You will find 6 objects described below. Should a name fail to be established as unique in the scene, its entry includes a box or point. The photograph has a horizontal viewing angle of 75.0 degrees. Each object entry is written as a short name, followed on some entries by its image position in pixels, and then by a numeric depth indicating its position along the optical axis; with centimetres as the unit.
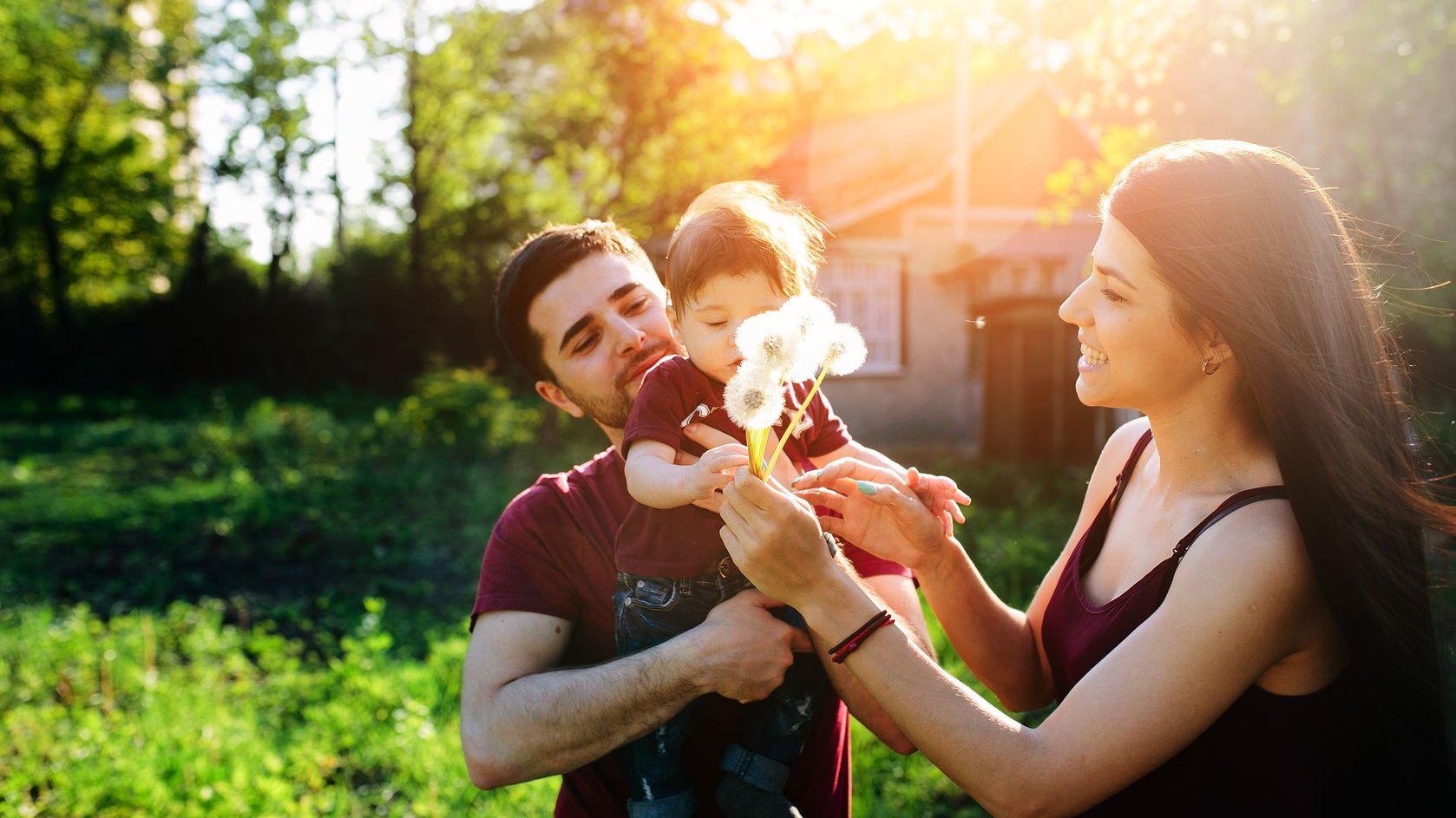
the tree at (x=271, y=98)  2536
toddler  221
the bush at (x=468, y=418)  1469
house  1509
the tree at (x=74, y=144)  2530
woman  178
